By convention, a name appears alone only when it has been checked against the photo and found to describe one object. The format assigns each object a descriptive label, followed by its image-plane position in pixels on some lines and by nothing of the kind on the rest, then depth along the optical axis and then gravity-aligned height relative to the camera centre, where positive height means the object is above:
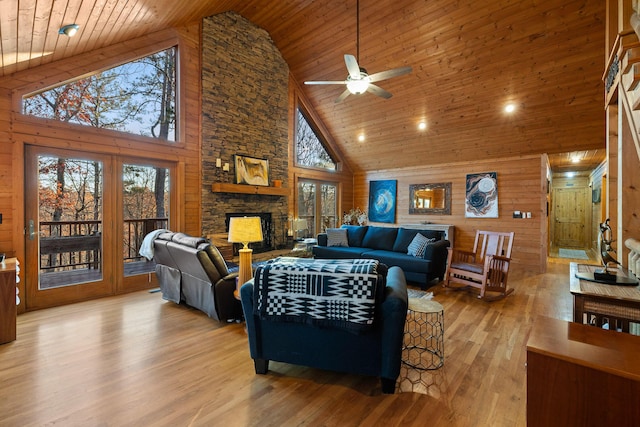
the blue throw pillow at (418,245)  4.84 -0.57
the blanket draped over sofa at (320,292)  1.88 -0.54
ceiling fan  3.46 +1.67
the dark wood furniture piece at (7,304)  2.65 -0.85
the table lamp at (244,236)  2.97 -0.25
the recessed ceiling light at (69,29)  3.06 +1.92
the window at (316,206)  7.58 +0.14
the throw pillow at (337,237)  6.08 -0.54
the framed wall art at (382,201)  8.16 +0.30
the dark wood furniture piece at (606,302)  1.69 -0.54
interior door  9.08 -0.16
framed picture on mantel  5.83 +0.85
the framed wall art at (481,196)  6.52 +0.37
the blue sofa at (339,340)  1.94 -0.91
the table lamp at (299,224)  7.01 -0.31
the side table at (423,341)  2.41 -1.24
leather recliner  3.14 -0.74
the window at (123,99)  3.79 +1.62
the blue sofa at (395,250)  4.64 -0.73
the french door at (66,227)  3.64 -0.21
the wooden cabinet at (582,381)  1.09 -0.66
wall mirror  7.25 +0.34
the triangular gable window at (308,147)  7.49 +1.72
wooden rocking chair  4.05 -0.82
